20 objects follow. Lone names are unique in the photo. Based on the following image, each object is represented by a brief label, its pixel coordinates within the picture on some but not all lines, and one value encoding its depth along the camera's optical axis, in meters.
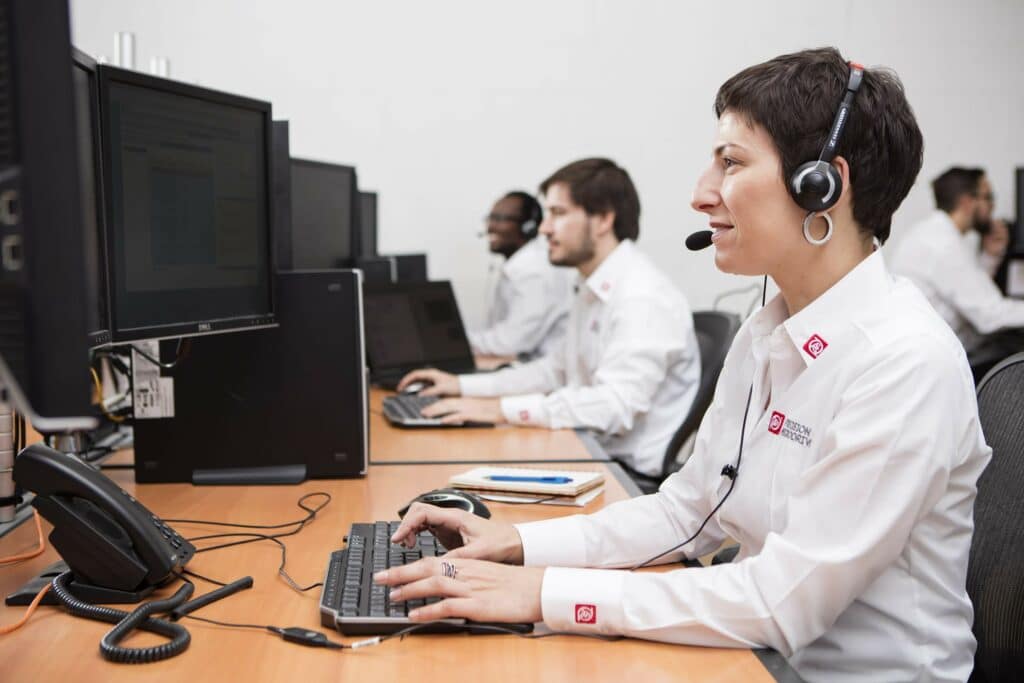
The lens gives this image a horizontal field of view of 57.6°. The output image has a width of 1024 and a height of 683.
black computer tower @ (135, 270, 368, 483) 1.50
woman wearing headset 0.93
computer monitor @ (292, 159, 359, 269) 2.36
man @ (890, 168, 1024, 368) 4.28
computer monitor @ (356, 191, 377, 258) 3.67
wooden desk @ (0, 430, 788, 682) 0.85
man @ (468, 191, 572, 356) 3.73
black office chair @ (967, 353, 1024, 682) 1.07
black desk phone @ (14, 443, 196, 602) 0.99
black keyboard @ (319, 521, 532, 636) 0.93
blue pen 1.45
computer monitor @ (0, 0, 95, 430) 0.56
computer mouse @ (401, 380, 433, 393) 2.47
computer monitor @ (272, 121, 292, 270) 1.64
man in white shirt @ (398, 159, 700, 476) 2.20
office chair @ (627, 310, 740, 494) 2.21
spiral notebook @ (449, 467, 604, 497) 1.42
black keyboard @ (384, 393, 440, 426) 2.09
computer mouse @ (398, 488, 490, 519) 1.24
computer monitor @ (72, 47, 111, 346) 1.06
